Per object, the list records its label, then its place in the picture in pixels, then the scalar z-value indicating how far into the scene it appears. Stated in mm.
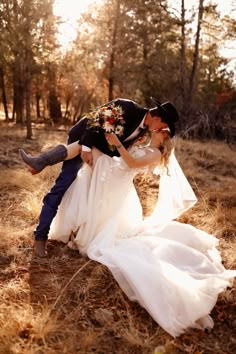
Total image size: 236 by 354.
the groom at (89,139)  3850
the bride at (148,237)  2900
